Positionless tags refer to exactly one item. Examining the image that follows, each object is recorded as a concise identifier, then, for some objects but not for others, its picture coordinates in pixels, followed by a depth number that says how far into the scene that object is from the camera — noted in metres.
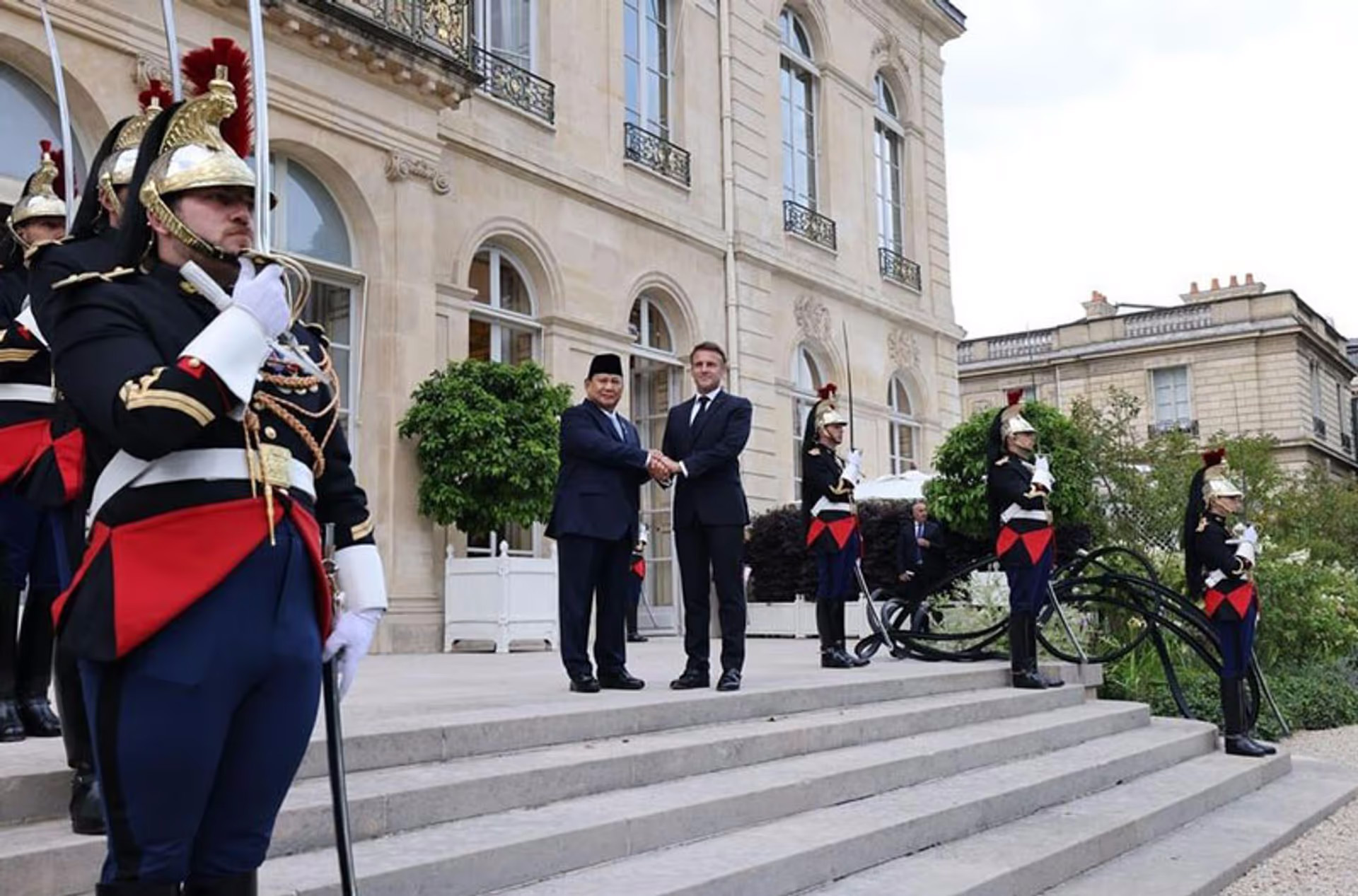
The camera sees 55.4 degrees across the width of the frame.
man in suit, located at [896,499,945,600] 15.17
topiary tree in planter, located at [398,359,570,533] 11.30
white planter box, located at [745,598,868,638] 16.11
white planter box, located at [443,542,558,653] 11.34
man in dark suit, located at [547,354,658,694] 6.76
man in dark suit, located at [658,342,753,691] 6.97
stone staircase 4.04
